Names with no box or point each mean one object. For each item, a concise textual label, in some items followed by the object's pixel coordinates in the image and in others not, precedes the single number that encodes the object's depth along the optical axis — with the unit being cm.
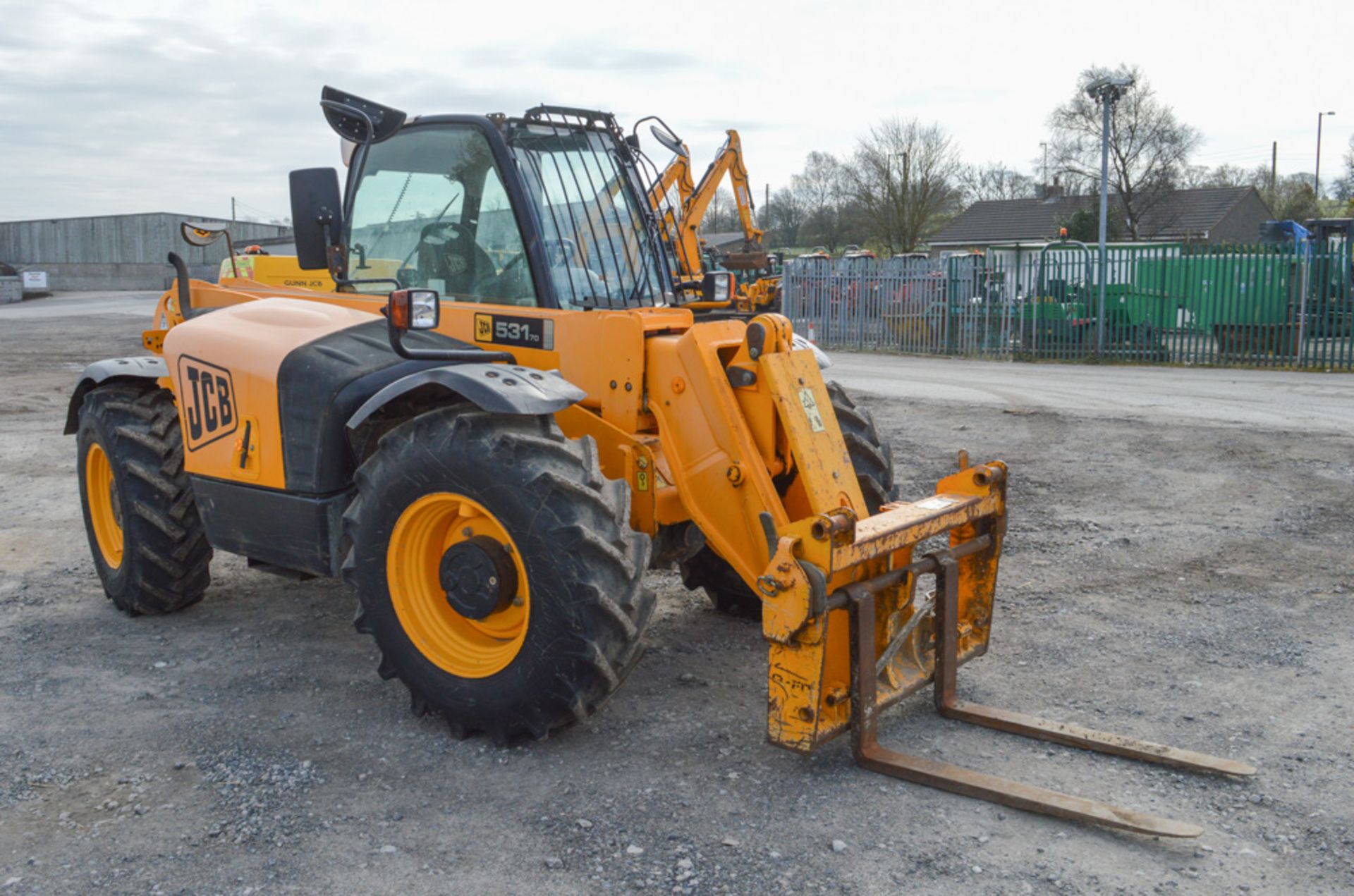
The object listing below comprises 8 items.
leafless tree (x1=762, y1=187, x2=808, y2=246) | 6288
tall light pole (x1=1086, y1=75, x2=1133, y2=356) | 2531
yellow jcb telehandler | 405
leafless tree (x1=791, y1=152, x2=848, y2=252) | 5691
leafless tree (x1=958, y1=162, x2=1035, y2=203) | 6072
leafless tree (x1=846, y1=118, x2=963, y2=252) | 4978
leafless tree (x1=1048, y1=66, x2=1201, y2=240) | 4594
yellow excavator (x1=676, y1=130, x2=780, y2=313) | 996
